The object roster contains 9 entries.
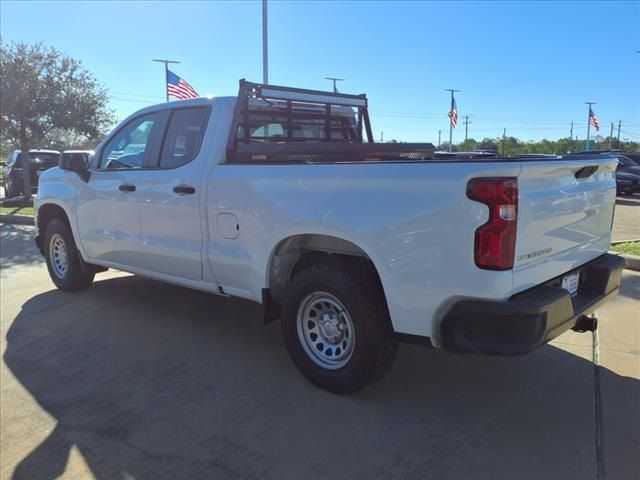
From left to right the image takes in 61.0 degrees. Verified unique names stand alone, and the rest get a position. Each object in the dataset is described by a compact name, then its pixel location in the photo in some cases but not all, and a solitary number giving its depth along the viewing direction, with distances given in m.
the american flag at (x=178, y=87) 16.36
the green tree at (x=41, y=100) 14.18
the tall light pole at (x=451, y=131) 37.12
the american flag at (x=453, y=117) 34.03
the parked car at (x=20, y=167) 17.22
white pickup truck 2.72
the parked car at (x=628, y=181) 19.78
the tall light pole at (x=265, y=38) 14.10
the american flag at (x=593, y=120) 39.98
